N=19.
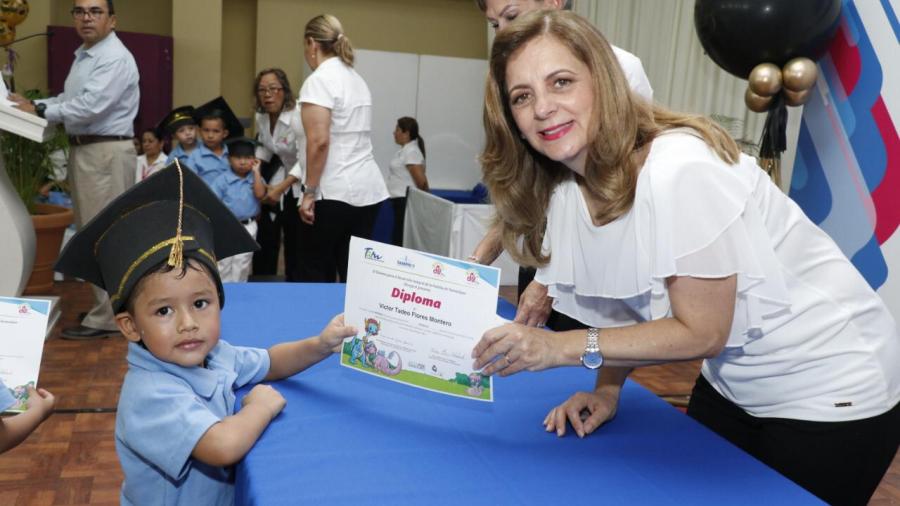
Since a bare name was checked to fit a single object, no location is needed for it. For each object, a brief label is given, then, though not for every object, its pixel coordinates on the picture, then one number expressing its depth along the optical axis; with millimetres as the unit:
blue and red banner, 3301
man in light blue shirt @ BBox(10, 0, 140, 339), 4500
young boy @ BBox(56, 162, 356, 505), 1403
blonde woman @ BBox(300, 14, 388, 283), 4113
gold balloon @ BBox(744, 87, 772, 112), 3734
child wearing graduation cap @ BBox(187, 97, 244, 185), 5125
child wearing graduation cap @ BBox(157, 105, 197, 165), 5352
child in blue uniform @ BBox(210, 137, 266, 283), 5105
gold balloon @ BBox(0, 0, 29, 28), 6059
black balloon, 3447
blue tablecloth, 1271
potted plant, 5273
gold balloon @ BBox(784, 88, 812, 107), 3648
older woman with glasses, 5418
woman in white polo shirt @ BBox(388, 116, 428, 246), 7238
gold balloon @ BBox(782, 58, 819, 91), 3580
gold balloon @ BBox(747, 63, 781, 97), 3646
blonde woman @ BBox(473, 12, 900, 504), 1296
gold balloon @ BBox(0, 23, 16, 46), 6057
